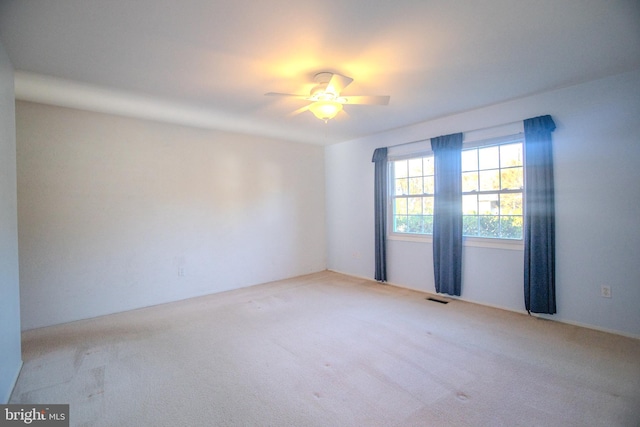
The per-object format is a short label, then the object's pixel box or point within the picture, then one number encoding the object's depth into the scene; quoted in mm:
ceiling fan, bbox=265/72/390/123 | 2549
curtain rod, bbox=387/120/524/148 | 3420
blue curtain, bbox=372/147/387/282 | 4777
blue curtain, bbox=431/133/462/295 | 3885
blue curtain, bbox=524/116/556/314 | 3137
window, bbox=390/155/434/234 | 4371
